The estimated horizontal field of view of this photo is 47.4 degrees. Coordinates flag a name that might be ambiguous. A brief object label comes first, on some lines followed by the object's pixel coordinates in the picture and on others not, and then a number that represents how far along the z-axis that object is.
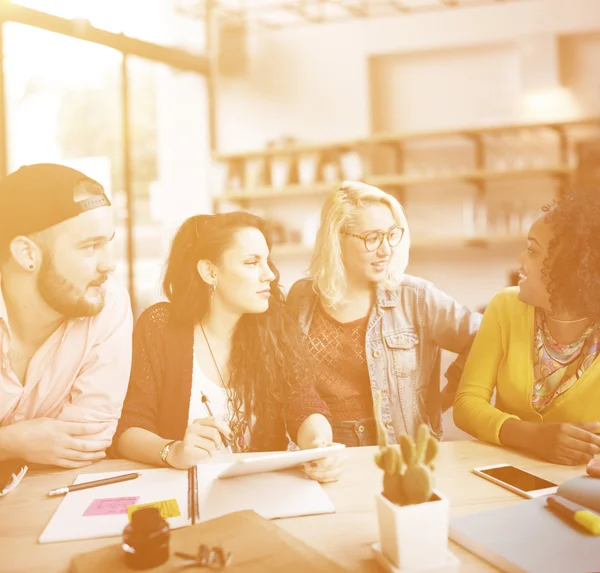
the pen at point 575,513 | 0.99
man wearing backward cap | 1.30
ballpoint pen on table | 1.20
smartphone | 1.17
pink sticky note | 1.11
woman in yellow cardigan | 1.45
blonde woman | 1.61
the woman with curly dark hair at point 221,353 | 1.44
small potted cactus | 0.90
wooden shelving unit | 4.18
